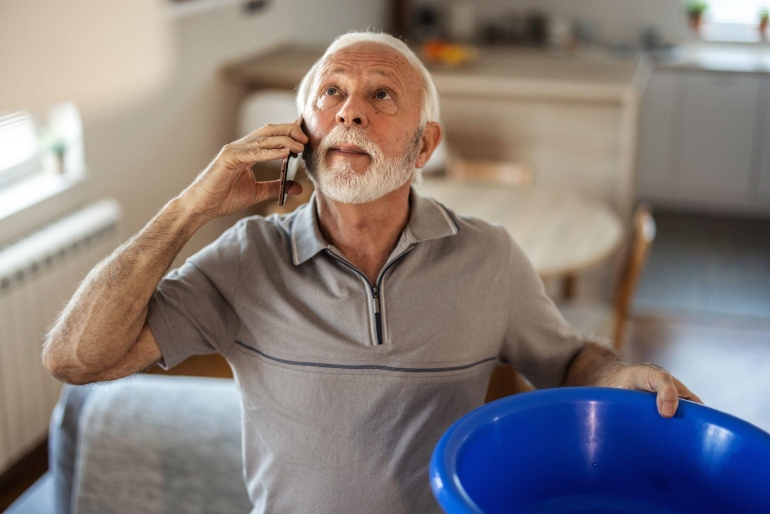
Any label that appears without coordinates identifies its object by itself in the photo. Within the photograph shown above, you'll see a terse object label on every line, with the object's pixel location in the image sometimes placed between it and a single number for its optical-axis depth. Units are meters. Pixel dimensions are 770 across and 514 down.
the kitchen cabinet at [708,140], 5.43
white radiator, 2.59
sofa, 1.94
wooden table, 2.74
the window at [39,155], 2.83
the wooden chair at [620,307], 2.79
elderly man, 1.37
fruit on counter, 4.23
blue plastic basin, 1.16
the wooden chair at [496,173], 3.54
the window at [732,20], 6.09
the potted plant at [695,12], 6.01
